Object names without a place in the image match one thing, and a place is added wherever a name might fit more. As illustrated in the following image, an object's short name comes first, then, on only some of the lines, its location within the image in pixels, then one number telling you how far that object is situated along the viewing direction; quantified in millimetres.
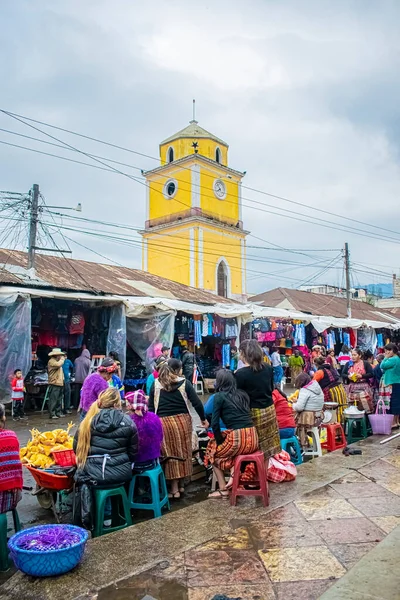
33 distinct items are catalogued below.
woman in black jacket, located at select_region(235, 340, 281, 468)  4949
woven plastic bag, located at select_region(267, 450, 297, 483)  5516
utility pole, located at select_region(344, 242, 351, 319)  26783
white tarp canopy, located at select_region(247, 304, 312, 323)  16344
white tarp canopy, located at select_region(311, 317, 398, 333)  18172
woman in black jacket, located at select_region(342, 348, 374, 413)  8656
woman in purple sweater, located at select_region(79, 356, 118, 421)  6285
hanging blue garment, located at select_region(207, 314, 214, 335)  15172
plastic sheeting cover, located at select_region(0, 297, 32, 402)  10414
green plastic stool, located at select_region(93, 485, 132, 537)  4305
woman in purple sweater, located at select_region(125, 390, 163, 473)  4879
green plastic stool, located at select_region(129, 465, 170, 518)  4820
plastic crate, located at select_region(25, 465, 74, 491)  4484
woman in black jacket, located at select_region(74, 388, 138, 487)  4301
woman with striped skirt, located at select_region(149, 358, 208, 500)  5391
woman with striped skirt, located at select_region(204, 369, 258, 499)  4781
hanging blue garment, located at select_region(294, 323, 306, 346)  18531
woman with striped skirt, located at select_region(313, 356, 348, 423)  7875
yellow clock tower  27859
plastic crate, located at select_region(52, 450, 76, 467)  4770
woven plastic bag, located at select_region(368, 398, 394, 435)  8094
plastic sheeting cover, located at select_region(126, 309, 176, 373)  13031
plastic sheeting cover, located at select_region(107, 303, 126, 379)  12484
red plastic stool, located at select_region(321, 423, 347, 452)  7359
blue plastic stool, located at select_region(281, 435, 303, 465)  6215
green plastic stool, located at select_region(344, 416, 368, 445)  8172
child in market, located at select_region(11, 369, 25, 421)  10383
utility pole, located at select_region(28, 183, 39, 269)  13234
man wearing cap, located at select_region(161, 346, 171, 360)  10508
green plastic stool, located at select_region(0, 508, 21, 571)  3828
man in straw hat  10944
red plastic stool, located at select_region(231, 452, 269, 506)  4703
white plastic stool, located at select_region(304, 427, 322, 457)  7020
